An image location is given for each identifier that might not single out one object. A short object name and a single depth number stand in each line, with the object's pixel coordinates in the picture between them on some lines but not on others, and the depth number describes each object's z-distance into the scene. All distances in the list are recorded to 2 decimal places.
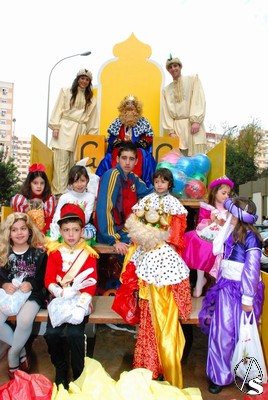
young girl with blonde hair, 2.94
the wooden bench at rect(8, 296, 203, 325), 3.02
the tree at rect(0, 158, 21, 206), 22.97
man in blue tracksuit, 3.81
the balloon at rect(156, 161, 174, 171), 4.68
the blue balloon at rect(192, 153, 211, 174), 4.70
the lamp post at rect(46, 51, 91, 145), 13.01
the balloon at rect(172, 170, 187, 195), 4.50
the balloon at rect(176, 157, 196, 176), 4.61
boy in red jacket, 2.80
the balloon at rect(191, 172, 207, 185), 4.64
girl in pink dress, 3.49
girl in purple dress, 2.85
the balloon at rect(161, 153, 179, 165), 4.82
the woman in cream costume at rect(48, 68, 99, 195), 5.55
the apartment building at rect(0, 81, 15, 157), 80.19
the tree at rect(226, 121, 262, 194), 36.16
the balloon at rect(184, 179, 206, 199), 4.46
